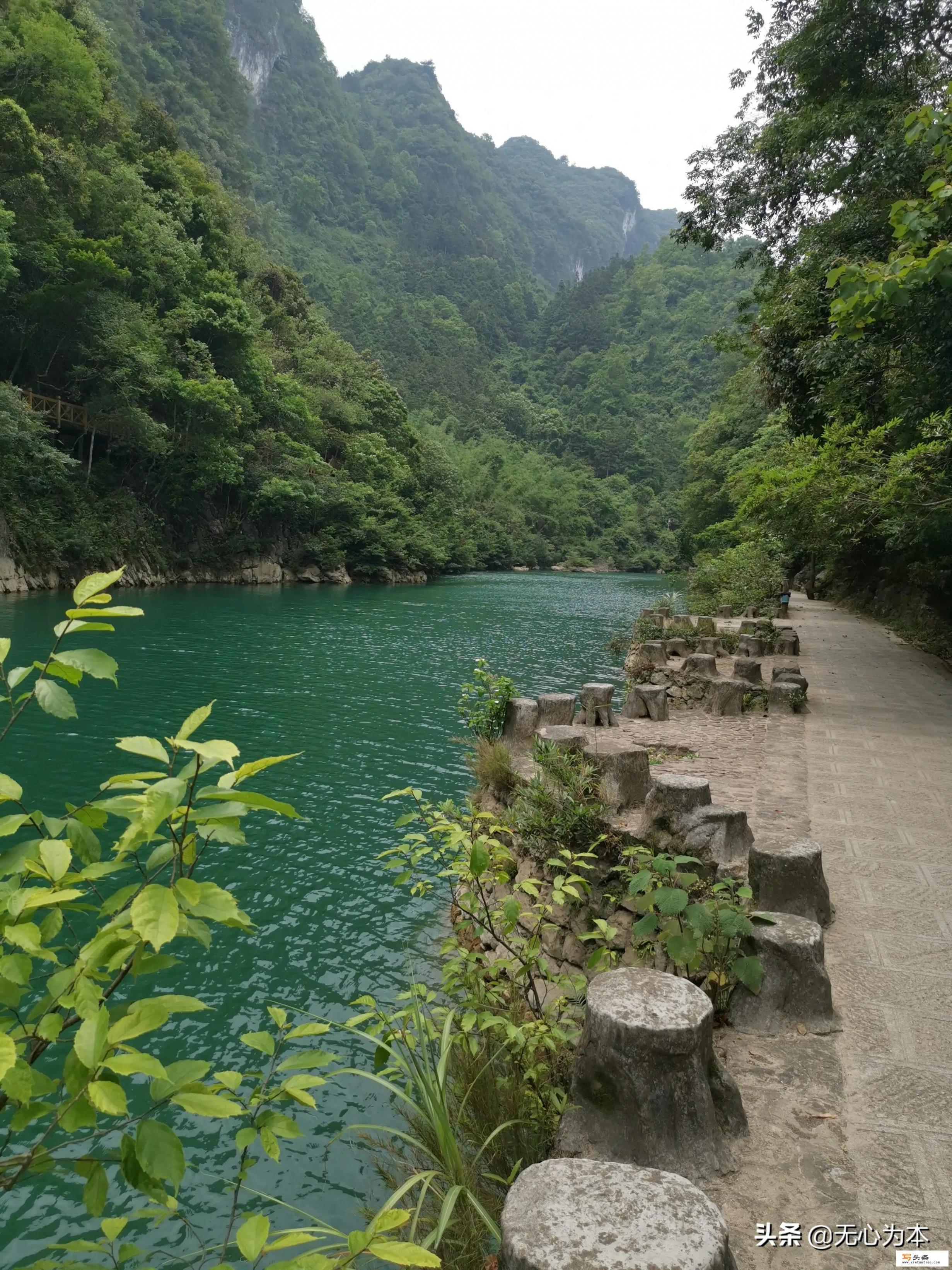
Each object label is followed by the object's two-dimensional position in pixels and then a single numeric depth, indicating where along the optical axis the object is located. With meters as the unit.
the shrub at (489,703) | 8.34
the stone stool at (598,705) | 8.36
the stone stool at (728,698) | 9.28
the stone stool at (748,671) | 10.30
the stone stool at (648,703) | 9.10
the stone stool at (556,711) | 8.05
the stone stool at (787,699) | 8.90
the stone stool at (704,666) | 10.97
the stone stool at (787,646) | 13.02
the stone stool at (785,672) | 9.55
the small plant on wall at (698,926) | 3.19
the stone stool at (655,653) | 12.20
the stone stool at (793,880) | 3.69
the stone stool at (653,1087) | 2.50
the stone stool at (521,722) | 7.98
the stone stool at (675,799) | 4.70
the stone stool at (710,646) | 12.95
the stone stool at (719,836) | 4.46
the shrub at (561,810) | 5.00
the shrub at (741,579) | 22.69
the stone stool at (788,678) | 9.17
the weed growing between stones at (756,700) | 9.60
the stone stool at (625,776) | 5.57
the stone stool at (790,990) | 3.11
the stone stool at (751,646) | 12.42
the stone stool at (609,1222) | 1.75
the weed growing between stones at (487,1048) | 2.96
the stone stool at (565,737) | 6.06
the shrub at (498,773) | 6.90
